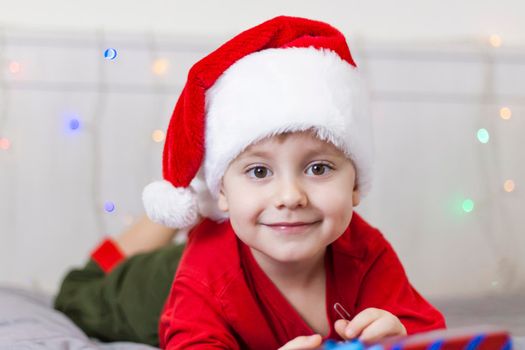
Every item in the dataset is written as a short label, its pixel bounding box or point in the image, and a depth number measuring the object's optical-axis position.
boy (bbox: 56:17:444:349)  1.03
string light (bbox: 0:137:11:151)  2.33
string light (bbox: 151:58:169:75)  2.33
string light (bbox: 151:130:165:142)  2.35
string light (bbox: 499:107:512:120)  2.45
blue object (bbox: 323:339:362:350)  0.75
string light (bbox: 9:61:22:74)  2.32
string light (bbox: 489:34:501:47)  2.42
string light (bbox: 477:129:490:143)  2.43
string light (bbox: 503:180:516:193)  2.44
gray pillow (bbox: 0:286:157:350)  1.29
